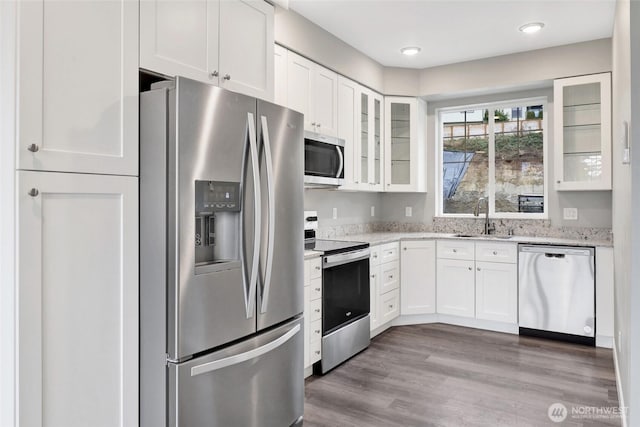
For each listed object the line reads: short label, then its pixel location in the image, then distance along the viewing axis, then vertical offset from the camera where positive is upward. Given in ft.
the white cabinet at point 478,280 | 13.67 -2.10
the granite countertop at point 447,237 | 12.73 -0.74
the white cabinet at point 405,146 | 15.83 +2.52
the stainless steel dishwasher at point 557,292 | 12.44 -2.26
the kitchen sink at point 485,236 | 14.38 -0.71
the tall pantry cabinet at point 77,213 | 4.73 +0.02
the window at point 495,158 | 15.42 +2.11
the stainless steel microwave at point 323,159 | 10.68 +1.43
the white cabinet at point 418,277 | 14.65 -2.09
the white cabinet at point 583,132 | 12.85 +2.52
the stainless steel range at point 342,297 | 10.47 -2.11
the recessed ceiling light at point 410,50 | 13.56 +5.18
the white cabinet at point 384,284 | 12.86 -2.13
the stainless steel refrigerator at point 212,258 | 5.73 -0.62
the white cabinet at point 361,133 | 12.96 +2.59
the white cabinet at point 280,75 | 10.10 +3.28
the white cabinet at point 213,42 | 6.18 +2.79
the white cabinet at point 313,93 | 10.70 +3.17
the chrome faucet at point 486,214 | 15.60 +0.04
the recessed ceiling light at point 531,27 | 11.69 +5.11
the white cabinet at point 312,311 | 9.79 -2.19
